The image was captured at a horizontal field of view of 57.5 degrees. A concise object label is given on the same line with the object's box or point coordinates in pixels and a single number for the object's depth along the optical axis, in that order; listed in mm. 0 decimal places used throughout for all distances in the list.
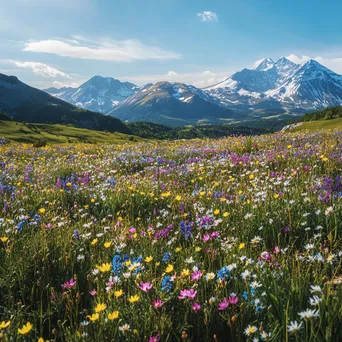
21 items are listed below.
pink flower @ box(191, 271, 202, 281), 2785
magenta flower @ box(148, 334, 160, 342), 2185
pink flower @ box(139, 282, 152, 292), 2654
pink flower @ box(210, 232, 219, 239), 3950
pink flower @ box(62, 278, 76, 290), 3043
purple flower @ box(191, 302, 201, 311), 2470
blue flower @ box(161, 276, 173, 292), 2765
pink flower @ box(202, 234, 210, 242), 3838
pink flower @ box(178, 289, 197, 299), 2539
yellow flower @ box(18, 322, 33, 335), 2196
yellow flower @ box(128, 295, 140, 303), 2422
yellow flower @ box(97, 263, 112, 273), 2981
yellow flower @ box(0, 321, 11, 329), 2316
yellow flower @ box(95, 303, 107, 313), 2324
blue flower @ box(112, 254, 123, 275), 3220
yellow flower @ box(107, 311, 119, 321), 2215
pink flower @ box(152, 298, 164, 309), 2488
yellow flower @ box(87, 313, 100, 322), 2275
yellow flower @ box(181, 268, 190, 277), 2861
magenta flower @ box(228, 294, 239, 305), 2453
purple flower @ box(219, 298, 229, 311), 2436
